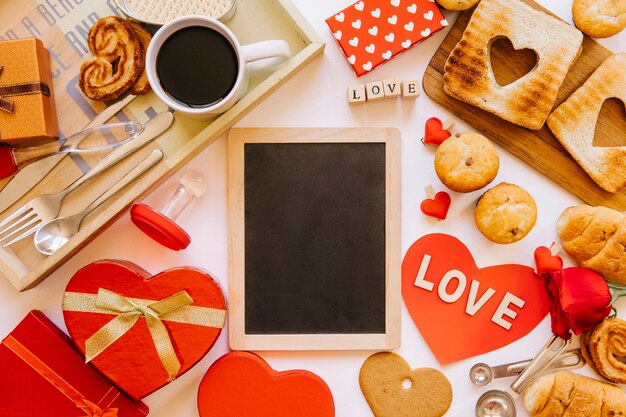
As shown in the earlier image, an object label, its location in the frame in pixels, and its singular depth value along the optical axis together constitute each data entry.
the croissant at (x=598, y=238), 1.12
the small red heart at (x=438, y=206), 1.16
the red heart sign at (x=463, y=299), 1.18
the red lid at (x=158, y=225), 1.08
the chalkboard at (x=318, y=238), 1.18
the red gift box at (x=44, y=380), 1.11
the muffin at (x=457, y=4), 1.14
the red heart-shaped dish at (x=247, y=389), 1.14
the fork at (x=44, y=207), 1.11
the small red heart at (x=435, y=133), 1.16
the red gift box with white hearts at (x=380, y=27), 1.15
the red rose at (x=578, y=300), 1.10
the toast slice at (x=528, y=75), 1.16
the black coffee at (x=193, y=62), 1.03
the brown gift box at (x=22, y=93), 1.10
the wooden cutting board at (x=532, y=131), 1.18
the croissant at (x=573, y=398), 1.12
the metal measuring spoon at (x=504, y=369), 1.16
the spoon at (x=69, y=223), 1.11
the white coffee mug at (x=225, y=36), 1.00
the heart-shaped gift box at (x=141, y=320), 1.11
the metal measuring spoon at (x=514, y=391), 1.16
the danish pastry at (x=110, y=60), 1.12
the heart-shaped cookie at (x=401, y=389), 1.17
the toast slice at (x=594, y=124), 1.16
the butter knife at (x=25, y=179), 1.14
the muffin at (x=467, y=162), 1.11
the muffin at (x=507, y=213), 1.12
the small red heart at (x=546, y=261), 1.16
